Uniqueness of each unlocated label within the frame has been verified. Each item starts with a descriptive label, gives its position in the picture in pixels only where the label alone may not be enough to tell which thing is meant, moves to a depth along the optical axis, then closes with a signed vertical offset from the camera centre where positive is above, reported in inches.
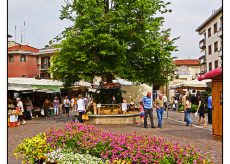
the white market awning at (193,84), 1012.5 -25.4
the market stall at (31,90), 931.5 -43.9
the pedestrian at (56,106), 1128.8 -102.0
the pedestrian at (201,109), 731.8 -71.9
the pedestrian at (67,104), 1042.1 -89.1
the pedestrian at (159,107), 663.4 -61.4
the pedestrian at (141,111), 781.3 -81.8
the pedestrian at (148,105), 656.4 -57.0
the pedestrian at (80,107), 734.5 -68.5
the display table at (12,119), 764.6 -99.0
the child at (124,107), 802.2 -74.3
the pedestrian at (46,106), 1063.2 -96.7
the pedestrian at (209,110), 698.0 -72.8
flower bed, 214.2 -50.6
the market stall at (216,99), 485.1 -35.1
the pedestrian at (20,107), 788.6 -73.7
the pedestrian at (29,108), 962.4 -92.2
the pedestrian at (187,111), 690.2 -72.6
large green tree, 759.7 +76.0
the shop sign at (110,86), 857.5 -25.9
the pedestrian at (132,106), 864.2 -77.6
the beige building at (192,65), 2559.8 +109.3
